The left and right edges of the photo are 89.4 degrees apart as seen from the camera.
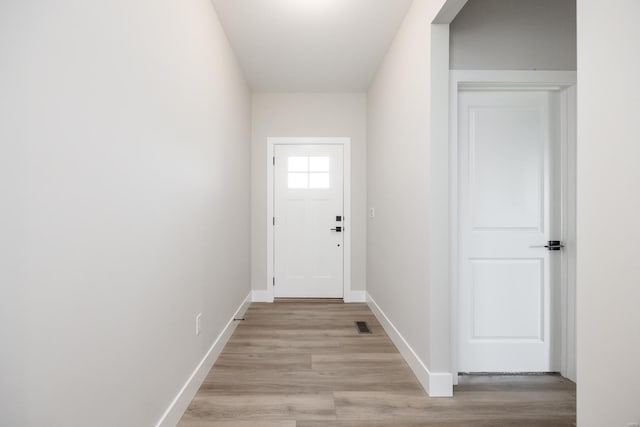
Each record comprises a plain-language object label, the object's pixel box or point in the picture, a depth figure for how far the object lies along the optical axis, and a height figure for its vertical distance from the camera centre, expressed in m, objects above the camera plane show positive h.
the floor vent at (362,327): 3.13 -1.16
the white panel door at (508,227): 2.31 -0.10
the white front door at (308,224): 4.27 -0.15
